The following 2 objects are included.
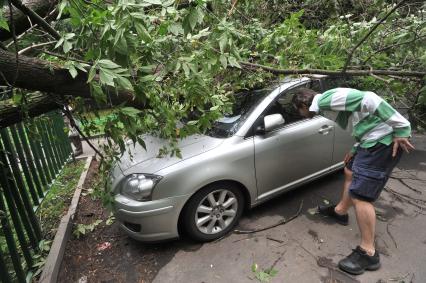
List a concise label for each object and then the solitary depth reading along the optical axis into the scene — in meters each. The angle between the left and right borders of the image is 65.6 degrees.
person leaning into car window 2.76
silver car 3.19
